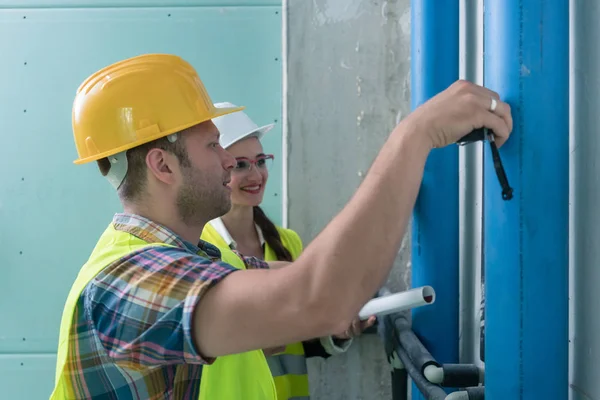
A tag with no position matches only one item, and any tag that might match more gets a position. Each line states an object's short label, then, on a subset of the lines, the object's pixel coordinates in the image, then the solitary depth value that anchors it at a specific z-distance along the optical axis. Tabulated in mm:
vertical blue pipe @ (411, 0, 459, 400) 1283
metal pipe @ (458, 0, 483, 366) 1324
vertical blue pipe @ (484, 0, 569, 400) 757
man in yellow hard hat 691
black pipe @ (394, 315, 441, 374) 1124
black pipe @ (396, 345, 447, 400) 1003
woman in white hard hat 1804
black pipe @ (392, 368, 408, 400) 1468
